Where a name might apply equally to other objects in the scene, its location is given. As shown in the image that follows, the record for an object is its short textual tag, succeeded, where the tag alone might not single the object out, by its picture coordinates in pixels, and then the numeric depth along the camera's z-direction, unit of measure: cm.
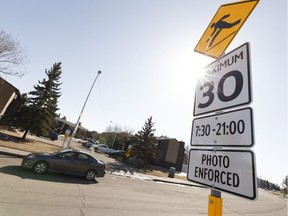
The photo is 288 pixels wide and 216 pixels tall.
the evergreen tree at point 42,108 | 2639
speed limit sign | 197
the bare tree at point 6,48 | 2348
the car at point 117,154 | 3734
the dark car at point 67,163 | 1055
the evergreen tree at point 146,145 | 3119
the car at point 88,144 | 4625
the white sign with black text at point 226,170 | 164
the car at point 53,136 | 4016
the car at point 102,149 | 4434
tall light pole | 2014
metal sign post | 187
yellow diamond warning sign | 269
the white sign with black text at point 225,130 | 176
